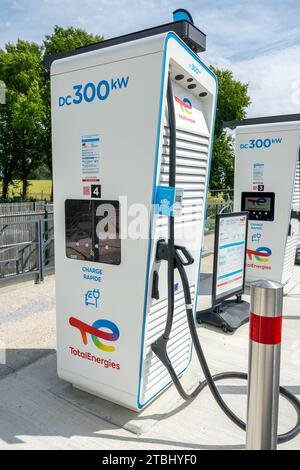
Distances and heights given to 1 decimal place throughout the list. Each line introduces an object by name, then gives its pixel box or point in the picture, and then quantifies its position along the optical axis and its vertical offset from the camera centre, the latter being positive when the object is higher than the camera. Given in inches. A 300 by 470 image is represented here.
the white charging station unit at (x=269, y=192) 201.5 +0.2
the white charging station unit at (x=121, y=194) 85.4 -1.4
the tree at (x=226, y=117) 784.3 +179.3
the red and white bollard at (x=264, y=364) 62.9 -29.8
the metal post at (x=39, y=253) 221.5 -38.8
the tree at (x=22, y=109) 784.2 +165.5
